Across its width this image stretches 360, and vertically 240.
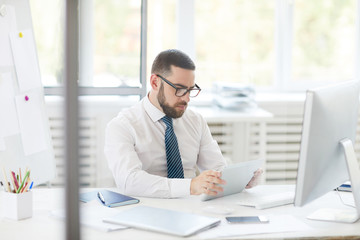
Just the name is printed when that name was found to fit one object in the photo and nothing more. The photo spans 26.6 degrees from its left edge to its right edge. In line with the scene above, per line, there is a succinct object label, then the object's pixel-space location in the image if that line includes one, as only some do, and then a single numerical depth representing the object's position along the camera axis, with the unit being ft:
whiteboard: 10.89
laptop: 8.16
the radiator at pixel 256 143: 15.98
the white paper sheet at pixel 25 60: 11.06
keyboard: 9.27
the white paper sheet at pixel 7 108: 10.84
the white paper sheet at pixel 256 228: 8.21
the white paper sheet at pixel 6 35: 10.86
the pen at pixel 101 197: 9.25
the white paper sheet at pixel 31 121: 11.13
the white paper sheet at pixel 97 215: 8.30
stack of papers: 15.88
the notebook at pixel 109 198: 9.18
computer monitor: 8.06
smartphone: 8.61
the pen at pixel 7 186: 8.72
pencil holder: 8.52
